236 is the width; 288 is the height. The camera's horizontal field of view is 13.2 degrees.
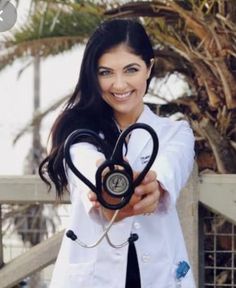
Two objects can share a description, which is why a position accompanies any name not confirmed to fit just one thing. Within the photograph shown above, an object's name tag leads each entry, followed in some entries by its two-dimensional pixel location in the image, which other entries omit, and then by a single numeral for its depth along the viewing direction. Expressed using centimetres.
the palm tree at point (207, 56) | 555
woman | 271
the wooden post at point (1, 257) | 422
